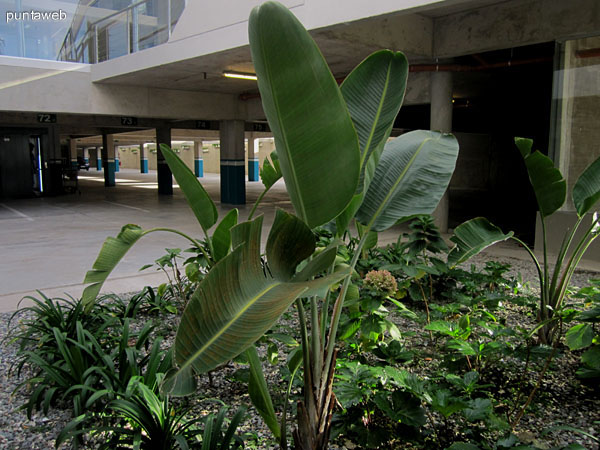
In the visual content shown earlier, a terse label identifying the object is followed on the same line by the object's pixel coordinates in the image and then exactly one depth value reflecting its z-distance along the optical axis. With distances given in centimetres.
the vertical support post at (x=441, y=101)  938
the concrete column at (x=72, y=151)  3219
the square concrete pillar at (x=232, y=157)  1547
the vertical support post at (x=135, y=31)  1065
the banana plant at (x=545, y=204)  326
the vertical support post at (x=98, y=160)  5294
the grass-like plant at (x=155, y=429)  200
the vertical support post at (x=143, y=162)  4431
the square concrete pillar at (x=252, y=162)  2929
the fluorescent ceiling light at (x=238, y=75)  1064
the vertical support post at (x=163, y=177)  1948
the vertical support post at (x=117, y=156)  5037
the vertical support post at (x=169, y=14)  964
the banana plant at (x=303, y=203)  133
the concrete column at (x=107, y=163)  2532
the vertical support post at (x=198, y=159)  3653
